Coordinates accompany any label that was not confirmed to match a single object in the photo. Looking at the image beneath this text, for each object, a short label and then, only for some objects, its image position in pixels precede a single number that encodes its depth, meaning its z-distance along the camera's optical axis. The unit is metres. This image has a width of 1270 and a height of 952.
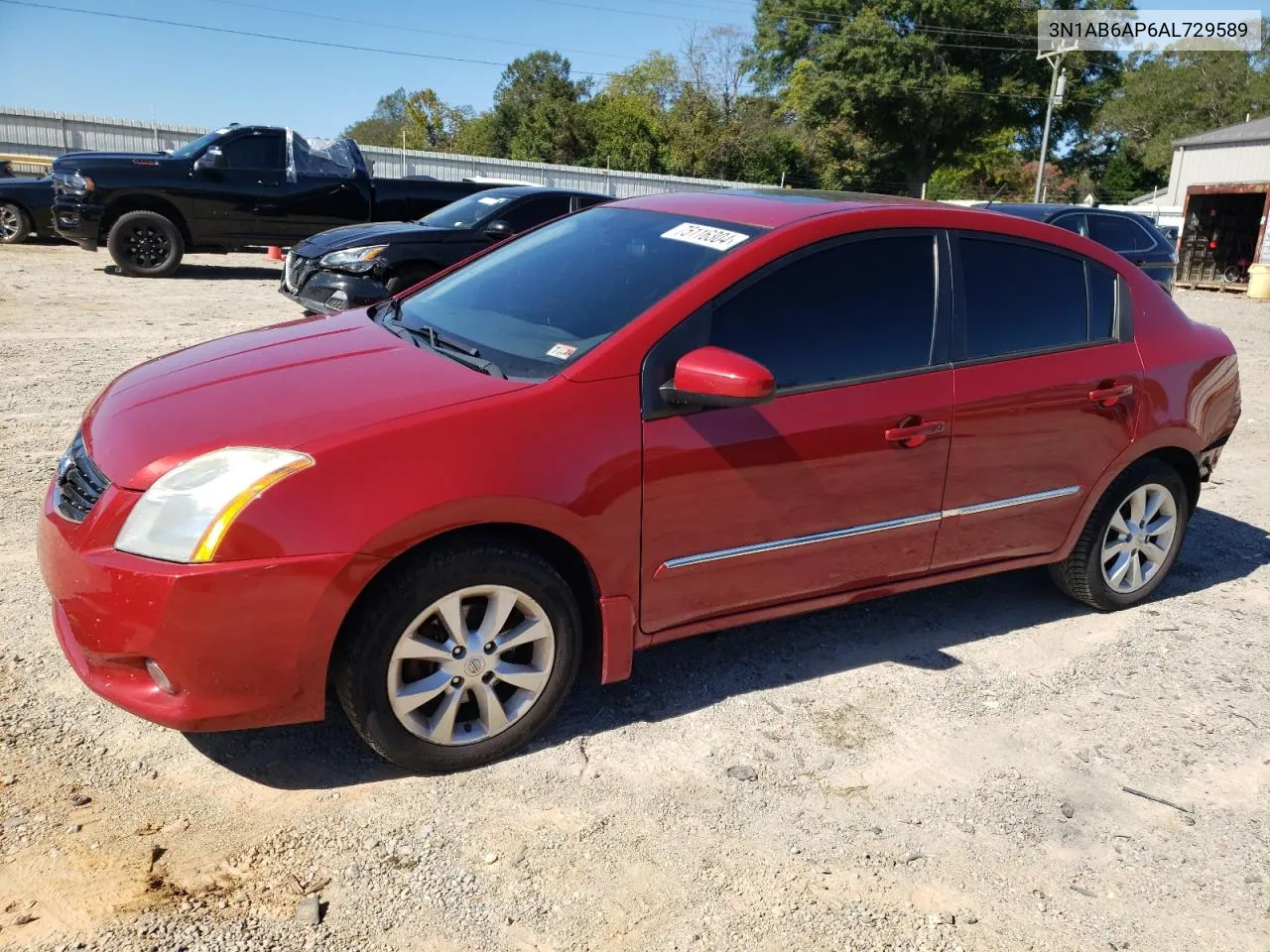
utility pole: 36.91
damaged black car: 8.80
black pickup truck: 13.01
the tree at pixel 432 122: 62.59
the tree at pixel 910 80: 47.22
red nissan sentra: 2.72
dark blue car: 11.83
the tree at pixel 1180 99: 60.34
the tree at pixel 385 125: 78.81
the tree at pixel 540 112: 46.56
